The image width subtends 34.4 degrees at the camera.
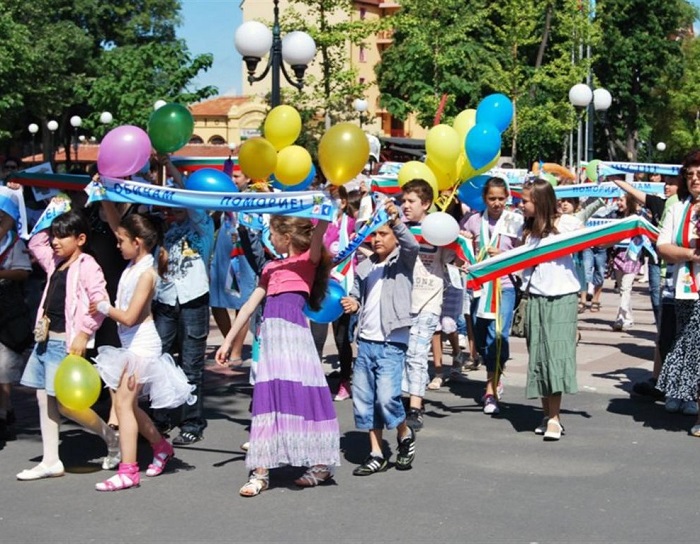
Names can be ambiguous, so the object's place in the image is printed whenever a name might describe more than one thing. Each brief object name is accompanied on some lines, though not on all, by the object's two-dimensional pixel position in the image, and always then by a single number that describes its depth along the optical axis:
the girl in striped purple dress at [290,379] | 6.39
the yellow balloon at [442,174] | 8.66
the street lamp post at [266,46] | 13.79
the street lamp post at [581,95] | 19.67
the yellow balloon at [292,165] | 7.98
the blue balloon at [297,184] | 8.32
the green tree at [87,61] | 37.59
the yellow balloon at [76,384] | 6.30
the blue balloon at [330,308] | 7.08
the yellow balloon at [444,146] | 8.46
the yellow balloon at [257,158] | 7.92
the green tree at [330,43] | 34.38
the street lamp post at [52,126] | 43.75
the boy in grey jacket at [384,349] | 6.84
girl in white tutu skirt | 6.52
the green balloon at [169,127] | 7.27
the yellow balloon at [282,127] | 8.51
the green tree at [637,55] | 53.38
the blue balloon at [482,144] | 8.52
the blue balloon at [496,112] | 8.90
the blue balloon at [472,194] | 9.22
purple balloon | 6.77
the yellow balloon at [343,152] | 6.71
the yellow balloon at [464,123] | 9.16
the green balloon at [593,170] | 11.76
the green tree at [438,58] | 38.47
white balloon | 7.36
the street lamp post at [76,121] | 44.12
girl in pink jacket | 6.73
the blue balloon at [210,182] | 7.29
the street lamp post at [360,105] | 32.75
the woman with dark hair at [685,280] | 7.92
